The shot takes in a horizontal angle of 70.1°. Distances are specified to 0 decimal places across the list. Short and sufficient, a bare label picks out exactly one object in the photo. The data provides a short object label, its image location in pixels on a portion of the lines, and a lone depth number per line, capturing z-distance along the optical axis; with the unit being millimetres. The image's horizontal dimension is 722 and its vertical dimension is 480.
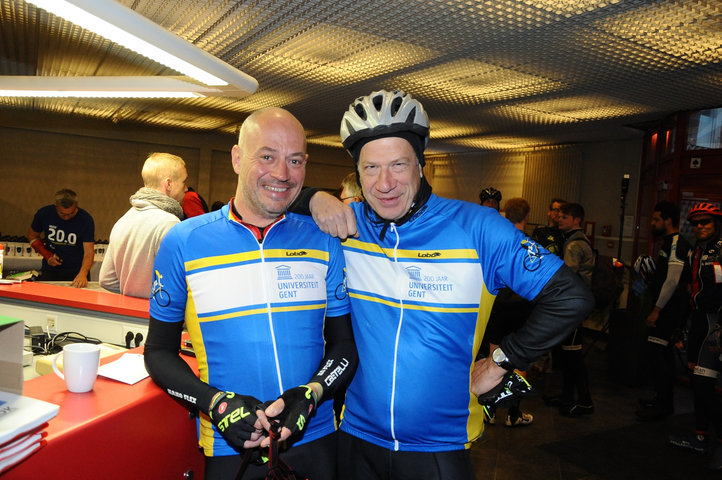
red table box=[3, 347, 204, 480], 1235
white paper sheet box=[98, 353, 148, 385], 1664
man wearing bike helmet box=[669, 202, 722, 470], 3873
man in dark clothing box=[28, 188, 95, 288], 5590
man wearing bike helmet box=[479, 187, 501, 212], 5418
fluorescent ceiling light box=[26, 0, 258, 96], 1519
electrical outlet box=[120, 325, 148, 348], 2441
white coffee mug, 1479
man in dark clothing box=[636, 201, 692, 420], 4570
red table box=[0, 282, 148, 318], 2447
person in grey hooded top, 3096
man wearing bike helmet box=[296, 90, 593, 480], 1479
